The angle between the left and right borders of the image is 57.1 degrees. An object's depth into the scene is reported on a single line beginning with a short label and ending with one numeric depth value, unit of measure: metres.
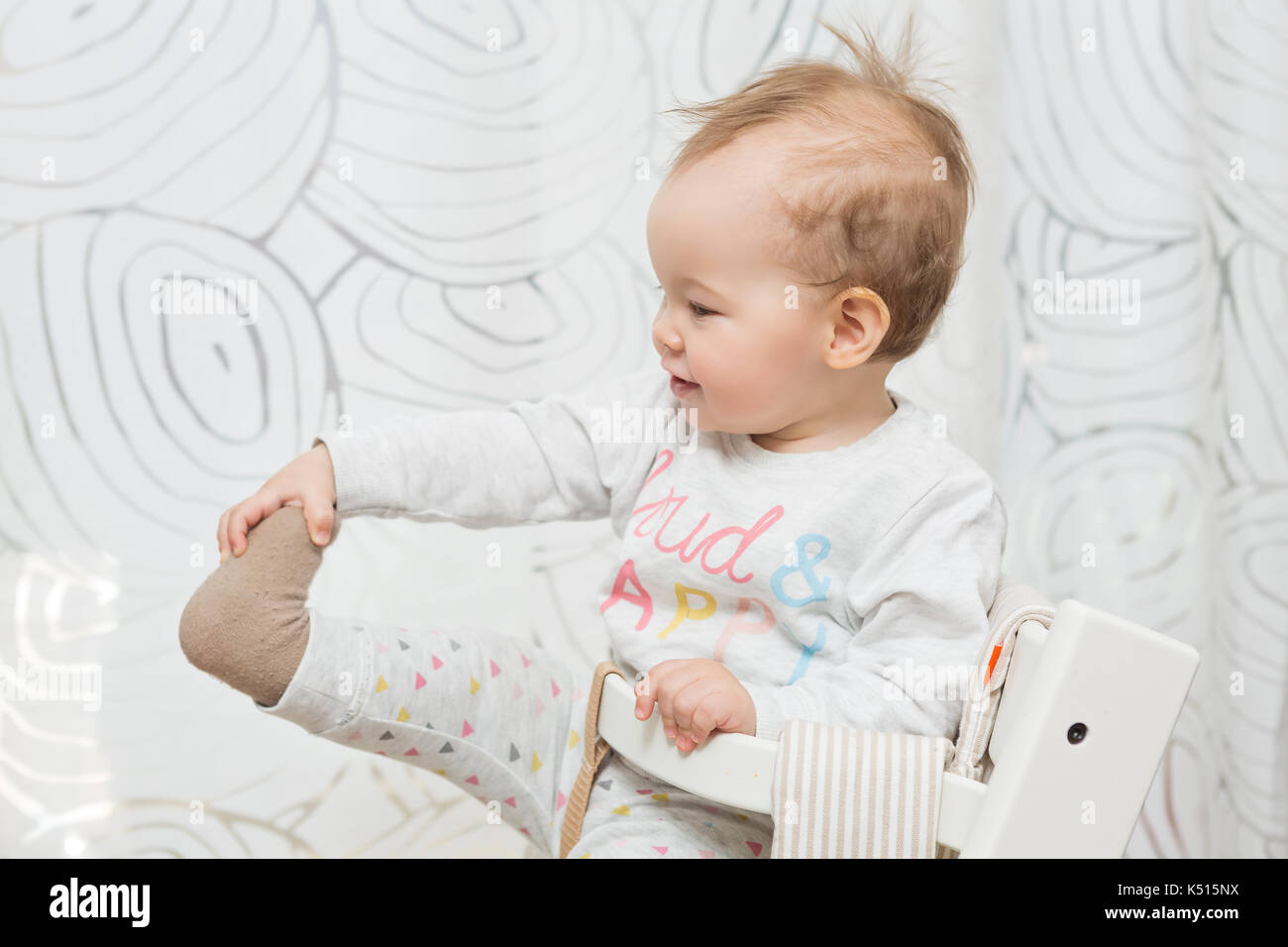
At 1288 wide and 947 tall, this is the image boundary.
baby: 0.66
